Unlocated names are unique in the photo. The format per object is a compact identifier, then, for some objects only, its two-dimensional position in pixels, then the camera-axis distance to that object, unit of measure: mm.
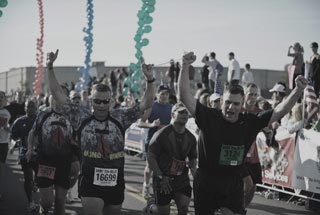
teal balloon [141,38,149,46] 17525
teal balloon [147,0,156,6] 16203
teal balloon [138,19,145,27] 16922
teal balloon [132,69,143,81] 19189
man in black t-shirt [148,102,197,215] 6785
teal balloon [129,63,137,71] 18711
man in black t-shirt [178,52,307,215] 5266
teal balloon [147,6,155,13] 16344
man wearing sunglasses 5605
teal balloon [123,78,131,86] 21041
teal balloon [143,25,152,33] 17242
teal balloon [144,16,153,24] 16750
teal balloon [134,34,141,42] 17442
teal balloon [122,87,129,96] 21505
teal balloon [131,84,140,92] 19969
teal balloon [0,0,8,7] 12172
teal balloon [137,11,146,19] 16594
